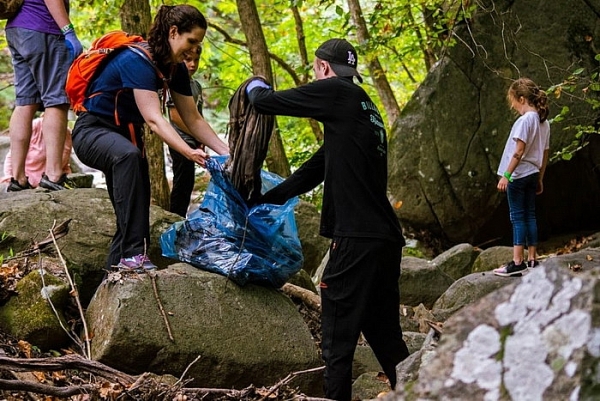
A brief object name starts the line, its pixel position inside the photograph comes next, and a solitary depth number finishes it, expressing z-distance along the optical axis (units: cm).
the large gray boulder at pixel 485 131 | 1077
